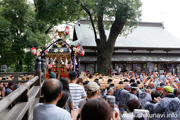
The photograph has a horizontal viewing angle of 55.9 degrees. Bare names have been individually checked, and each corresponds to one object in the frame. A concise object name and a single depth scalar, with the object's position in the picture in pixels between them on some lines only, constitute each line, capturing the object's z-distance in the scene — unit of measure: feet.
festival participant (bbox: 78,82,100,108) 9.73
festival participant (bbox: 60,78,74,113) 10.75
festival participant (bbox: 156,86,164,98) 20.36
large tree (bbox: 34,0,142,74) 42.80
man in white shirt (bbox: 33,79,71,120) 6.41
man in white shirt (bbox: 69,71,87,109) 12.52
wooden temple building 68.13
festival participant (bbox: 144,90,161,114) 13.52
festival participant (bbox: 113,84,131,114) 18.97
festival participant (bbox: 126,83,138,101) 16.52
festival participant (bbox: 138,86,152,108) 17.62
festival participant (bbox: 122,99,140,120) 10.58
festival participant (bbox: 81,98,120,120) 4.62
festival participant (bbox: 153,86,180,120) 12.59
